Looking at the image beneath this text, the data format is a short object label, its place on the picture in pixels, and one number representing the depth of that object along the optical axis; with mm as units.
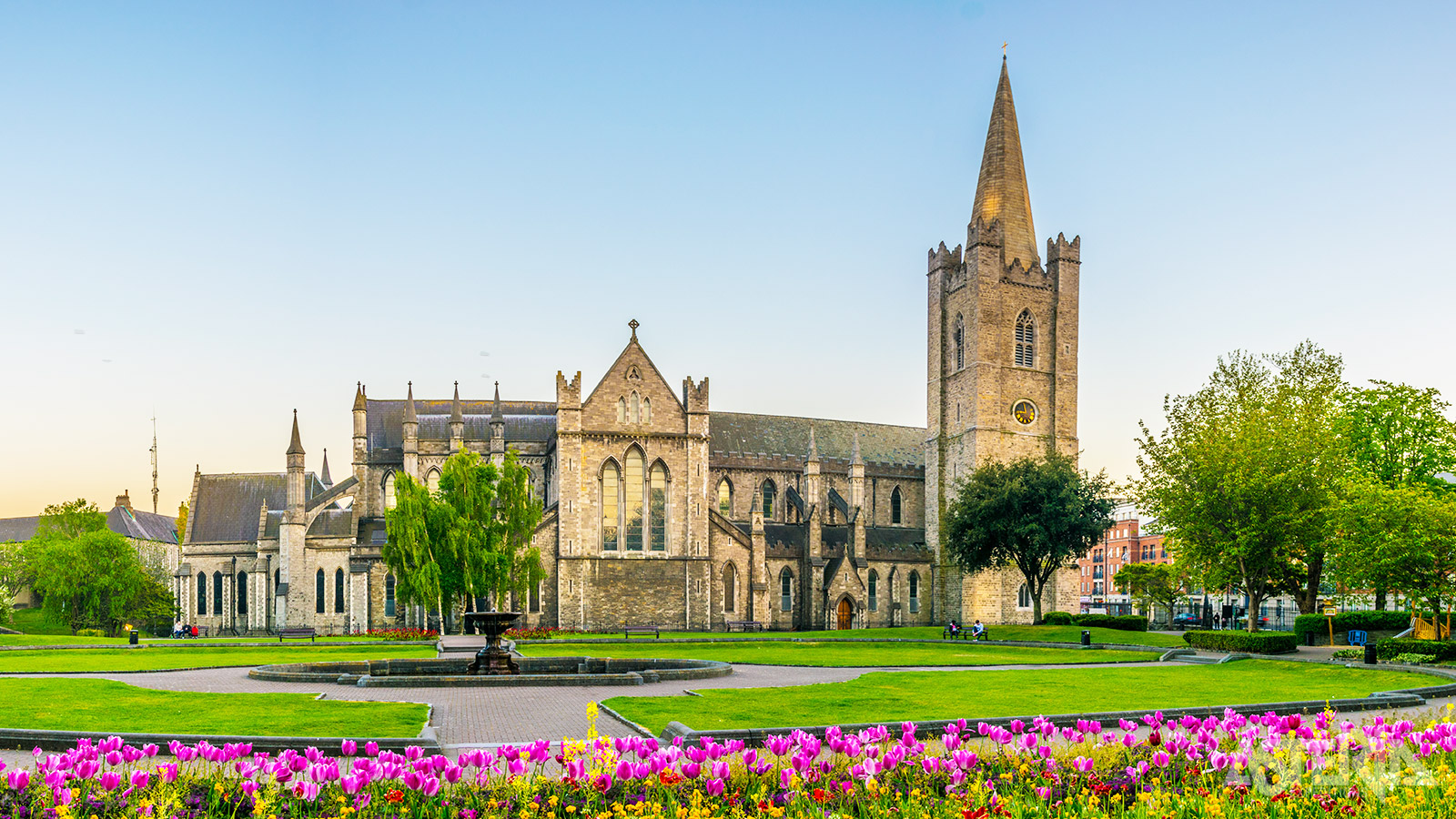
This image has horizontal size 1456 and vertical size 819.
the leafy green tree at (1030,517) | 63500
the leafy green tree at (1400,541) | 40250
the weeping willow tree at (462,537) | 52500
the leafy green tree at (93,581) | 73438
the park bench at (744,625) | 66938
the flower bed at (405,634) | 56656
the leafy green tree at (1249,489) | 48906
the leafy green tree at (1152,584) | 97250
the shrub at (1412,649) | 35594
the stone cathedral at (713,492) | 66312
